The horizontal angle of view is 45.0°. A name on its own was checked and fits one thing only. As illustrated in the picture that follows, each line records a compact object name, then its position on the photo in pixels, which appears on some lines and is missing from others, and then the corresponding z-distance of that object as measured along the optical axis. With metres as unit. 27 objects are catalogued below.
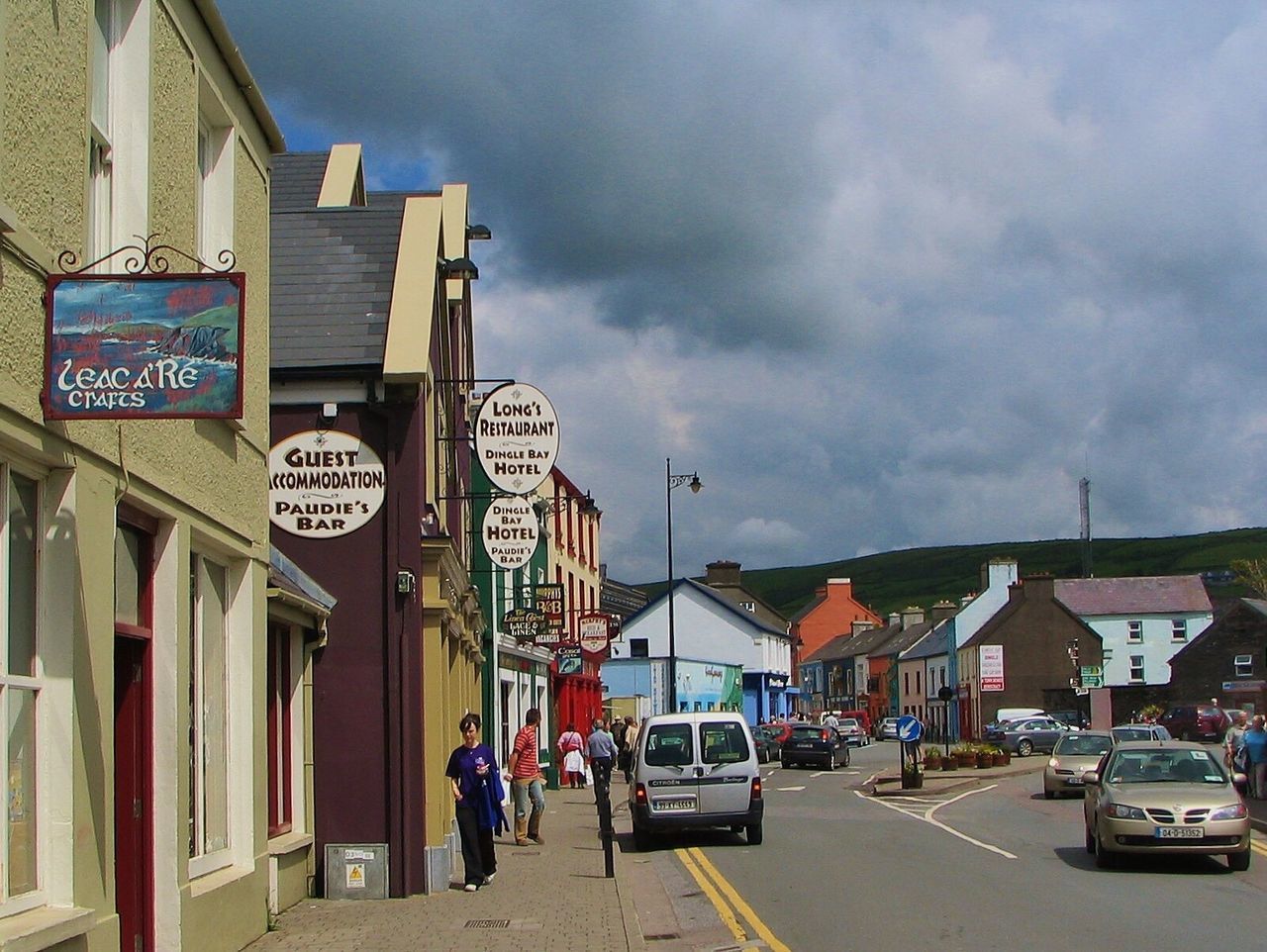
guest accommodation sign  15.49
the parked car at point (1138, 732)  33.06
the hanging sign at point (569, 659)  38.84
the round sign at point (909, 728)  33.50
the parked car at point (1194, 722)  56.12
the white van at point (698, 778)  20.59
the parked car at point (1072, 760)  30.92
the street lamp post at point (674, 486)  43.56
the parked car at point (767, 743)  55.31
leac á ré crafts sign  6.86
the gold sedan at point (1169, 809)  15.84
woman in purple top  15.66
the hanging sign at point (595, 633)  38.59
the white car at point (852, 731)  72.25
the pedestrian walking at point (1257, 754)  28.33
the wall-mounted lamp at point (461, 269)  17.69
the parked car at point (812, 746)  50.03
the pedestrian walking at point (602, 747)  28.14
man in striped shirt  21.56
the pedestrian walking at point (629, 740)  42.91
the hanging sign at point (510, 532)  22.98
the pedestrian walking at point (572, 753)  33.25
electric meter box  14.84
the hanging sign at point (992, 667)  79.56
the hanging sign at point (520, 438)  18.22
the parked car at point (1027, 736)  57.34
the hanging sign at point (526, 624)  30.33
